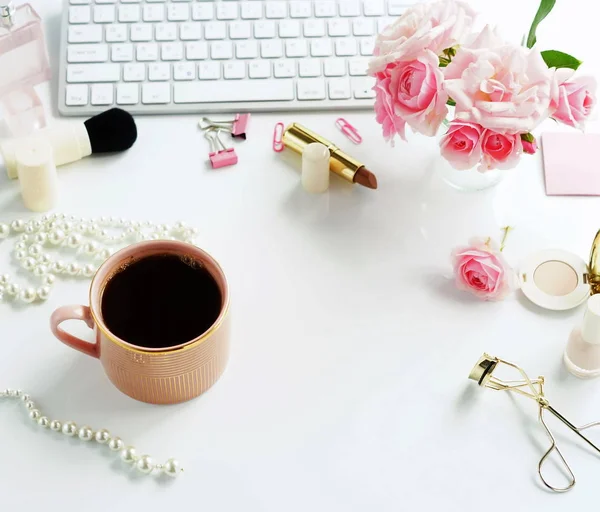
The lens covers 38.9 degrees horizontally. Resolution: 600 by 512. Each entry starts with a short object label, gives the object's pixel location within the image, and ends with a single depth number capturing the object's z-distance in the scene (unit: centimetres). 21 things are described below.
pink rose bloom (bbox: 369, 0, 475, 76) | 71
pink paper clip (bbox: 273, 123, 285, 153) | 85
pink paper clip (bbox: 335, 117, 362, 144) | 86
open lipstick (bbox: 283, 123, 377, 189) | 81
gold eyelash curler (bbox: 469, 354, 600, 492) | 66
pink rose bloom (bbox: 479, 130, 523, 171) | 71
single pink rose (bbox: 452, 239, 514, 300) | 73
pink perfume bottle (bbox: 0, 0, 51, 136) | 80
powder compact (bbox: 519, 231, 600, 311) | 74
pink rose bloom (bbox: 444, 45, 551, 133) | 69
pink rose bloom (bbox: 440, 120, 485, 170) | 70
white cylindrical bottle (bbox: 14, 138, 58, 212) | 76
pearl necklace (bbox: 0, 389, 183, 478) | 64
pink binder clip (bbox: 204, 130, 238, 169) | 83
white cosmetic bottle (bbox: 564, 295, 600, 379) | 67
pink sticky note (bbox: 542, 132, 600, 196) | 83
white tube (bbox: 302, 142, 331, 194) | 79
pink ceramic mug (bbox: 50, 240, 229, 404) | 61
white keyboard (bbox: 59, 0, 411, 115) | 86
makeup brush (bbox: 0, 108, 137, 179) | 81
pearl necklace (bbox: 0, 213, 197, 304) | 75
